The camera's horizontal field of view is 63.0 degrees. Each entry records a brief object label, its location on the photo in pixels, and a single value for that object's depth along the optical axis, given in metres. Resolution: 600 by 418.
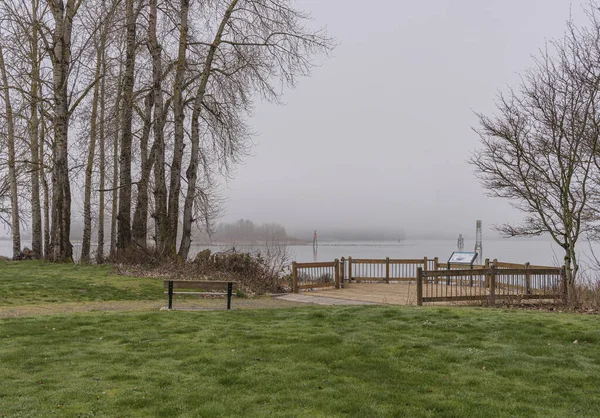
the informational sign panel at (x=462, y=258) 19.88
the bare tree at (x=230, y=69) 20.00
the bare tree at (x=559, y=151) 13.55
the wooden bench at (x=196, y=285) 10.56
